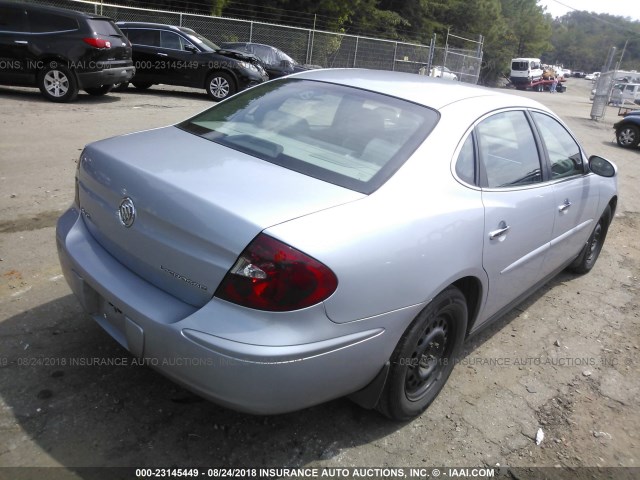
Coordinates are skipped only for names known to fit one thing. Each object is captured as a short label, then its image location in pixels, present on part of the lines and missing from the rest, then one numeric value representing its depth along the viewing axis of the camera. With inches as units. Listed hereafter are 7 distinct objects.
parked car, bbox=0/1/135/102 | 395.9
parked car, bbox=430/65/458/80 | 896.0
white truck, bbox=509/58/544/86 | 1942.7
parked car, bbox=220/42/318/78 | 609.6
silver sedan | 81.4
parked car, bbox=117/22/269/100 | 518.3
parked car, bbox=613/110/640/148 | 573.3
